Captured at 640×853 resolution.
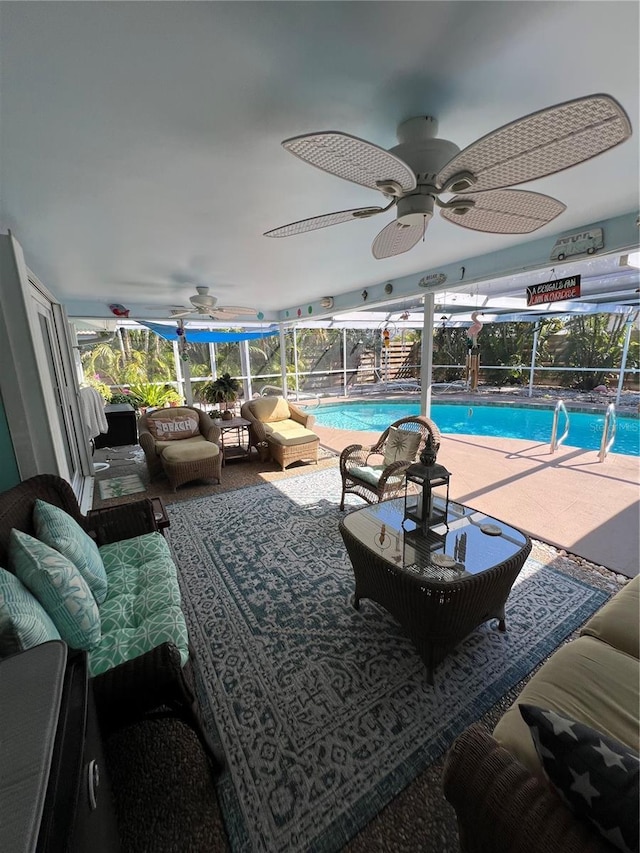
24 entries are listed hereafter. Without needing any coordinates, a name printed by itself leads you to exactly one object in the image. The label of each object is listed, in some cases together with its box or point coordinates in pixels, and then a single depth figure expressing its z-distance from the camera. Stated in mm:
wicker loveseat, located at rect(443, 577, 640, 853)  677
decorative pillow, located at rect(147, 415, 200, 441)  4367
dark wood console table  578
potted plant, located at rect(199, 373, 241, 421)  5223
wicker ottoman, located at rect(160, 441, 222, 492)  3814
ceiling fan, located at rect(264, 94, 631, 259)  927
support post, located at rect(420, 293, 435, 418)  4133
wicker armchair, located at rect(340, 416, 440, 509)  2918
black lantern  1925
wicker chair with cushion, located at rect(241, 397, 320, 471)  4359
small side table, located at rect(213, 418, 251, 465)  4797
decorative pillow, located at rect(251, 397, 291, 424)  4887
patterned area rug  1194
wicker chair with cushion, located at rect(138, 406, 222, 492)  3848
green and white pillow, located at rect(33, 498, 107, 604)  1473
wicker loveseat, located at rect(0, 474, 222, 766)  1111
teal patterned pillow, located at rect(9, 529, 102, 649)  1212
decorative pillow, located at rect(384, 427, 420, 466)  3176
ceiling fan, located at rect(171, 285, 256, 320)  4215
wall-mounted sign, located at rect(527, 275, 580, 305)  2826
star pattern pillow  642
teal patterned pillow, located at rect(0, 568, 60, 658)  958
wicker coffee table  1554
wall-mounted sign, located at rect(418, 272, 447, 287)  3878
